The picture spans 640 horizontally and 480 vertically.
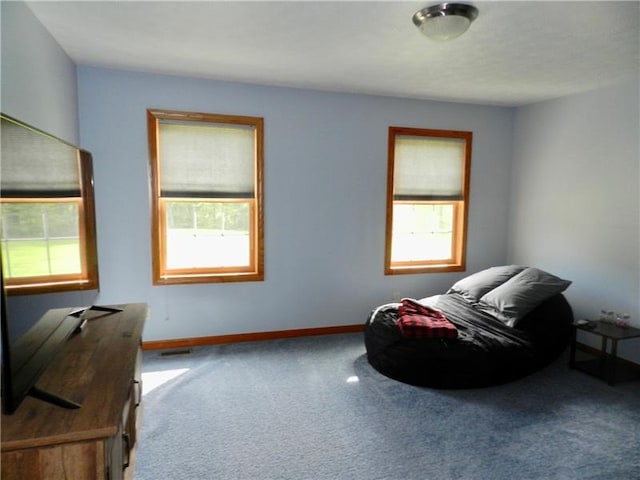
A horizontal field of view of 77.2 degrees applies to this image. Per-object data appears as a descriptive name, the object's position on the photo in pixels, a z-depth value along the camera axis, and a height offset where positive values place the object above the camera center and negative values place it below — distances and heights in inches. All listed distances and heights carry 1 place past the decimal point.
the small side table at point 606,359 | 121.1 -47.3
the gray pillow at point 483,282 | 152.9 -28.2
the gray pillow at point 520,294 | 134.1 -29.3
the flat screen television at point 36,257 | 49.2 -7.8
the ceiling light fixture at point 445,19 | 83.4 +40.5
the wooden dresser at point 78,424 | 47.8 -27.3
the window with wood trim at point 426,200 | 167.8 +3.8
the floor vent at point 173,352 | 139.2 -51.8
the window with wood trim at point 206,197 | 139.5 +3.0
